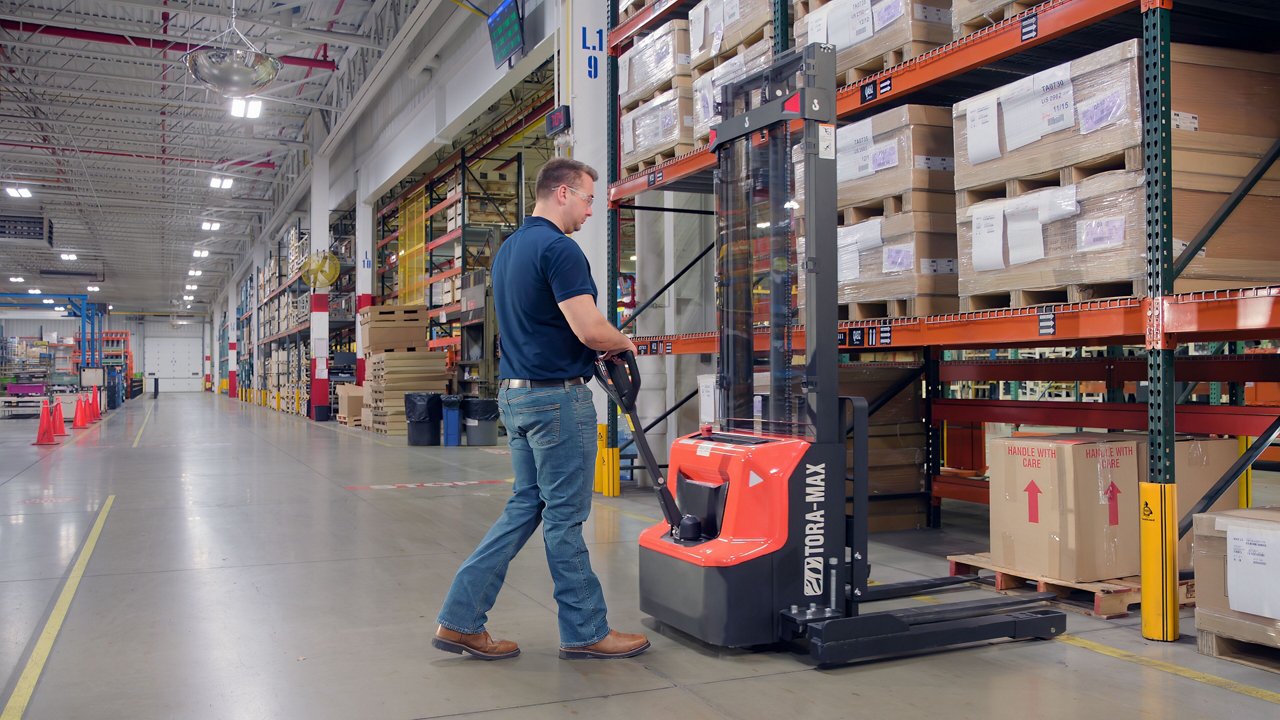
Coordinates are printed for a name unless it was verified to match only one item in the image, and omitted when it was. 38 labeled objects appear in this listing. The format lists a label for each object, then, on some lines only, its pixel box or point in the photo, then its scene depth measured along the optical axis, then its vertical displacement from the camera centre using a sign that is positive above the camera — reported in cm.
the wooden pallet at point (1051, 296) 400 +29
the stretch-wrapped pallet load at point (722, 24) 596 +227
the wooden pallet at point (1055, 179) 382 +83
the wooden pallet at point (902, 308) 492 +29
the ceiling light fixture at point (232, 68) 1148 +374
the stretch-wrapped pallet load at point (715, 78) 592 +190
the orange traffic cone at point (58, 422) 1675 -97
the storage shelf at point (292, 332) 2531 +103
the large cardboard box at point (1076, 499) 430 -67
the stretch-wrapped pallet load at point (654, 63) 691 +234
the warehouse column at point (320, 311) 2272 +136
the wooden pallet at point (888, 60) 505 +170
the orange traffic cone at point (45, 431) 1466 -98
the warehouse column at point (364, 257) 2181 +257
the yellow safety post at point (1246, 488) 522 -75
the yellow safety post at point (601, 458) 826 -86
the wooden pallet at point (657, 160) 696 +162
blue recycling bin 1444 -84
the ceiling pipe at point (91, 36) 1532 +563
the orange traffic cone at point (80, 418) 1953 -105
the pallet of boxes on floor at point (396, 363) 1678 +5
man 338 -21
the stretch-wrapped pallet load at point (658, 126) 689 +183
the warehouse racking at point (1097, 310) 363 +20
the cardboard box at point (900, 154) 498 +113
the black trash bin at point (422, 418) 1450 -82
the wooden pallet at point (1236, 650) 347 -113
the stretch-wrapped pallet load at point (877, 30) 506 +186
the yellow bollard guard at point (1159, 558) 371 -80
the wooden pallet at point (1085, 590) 417 -109
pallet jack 340 -35
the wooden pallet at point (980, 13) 446 +171
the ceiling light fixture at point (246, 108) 1659 +471
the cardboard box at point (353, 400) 1994 -74
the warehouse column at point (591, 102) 852 +243
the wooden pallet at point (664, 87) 687 +212
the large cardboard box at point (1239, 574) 333 -81
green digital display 1125 +412
